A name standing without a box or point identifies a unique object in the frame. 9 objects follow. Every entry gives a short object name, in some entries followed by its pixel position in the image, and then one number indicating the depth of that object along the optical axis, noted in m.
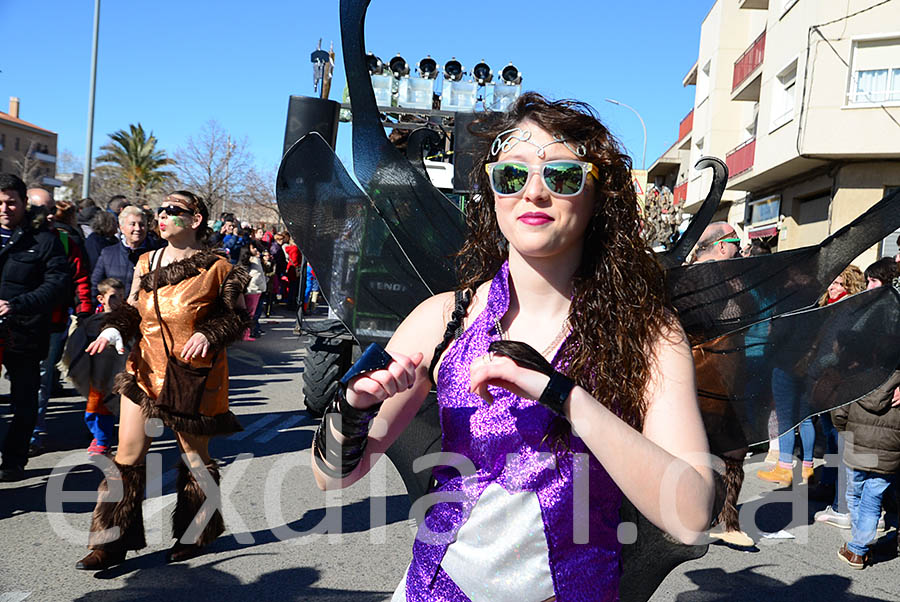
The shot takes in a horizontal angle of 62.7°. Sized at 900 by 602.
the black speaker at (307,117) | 3.33
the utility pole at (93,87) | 18.17
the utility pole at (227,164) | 34.41
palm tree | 44.72
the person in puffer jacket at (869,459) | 4.75
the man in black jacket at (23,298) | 5.13
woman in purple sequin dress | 1.57
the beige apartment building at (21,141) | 66.69
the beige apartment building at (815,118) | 17.09
